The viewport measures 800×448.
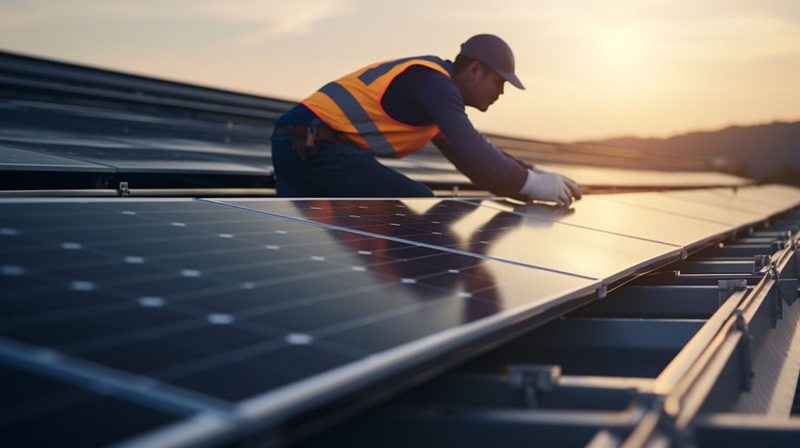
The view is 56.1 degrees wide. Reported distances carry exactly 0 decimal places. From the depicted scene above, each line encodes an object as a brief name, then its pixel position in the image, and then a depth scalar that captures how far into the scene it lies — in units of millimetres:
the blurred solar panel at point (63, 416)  891
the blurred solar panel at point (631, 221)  3903
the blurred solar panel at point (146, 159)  5620
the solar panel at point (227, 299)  1104
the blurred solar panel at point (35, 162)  4461
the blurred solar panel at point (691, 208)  5739
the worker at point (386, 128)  4438
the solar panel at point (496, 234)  2608
